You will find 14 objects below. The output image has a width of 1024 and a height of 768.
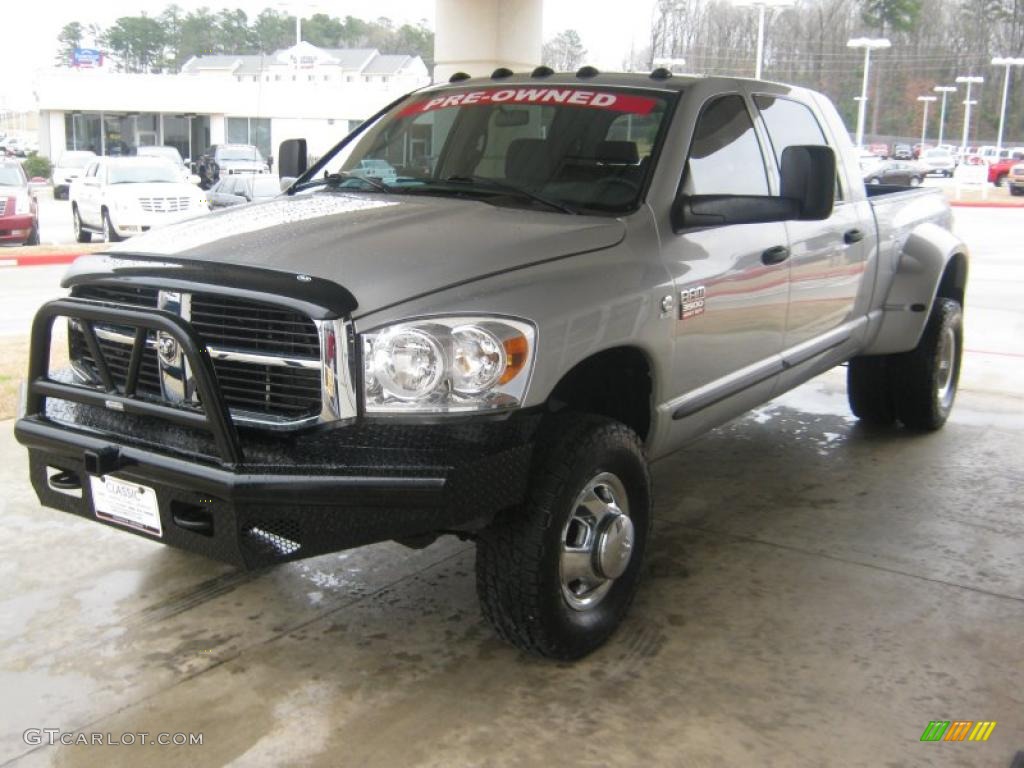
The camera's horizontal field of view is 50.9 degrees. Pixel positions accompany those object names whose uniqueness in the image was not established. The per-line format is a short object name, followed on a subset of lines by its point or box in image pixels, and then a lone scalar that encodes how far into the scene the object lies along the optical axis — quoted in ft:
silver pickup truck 9.66
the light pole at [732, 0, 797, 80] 92.22
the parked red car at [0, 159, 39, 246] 57.72
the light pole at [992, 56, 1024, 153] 131.64
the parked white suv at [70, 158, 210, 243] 61.41
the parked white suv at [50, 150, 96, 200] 117.80
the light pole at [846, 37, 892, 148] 125.59
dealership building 165.37
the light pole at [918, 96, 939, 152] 230.68
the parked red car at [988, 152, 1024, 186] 149.11
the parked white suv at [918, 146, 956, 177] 161.58
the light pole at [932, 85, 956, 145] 206.39
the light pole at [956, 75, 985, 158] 202.86
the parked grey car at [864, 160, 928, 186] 117.81
